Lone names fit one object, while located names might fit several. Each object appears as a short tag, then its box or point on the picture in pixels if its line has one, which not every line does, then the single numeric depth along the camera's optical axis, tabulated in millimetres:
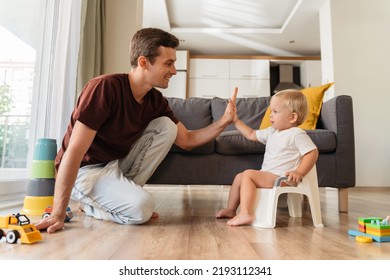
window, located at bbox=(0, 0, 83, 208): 1743
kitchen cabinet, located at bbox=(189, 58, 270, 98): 5645
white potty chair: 1274
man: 1190
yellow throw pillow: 2090
